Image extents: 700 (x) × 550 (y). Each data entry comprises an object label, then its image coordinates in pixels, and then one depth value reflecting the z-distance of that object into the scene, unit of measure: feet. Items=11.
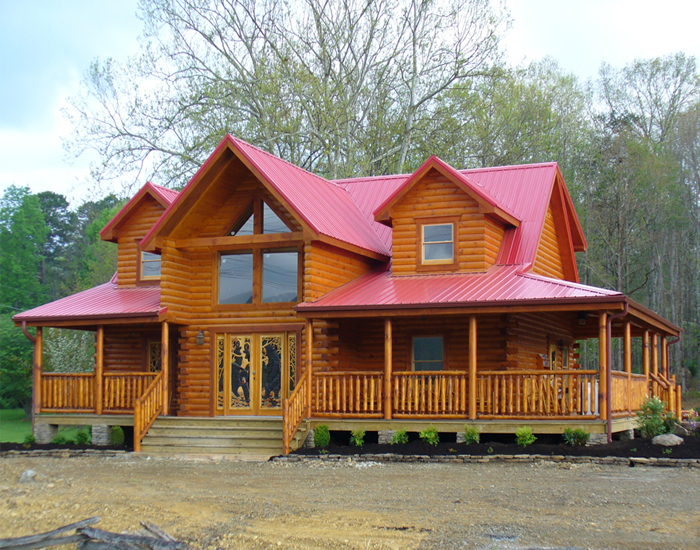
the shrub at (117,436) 65.62
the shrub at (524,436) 52.70
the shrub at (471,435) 54.39
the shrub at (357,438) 56.49
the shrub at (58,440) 67.64
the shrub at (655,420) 56.59
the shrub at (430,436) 54.75
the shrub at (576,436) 52.49
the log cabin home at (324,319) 57.41
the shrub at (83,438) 67.97
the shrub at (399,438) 55.98
